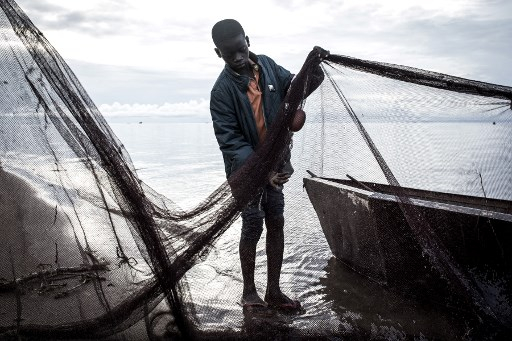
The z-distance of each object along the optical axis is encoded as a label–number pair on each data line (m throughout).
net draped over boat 2.41
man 2.84
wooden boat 2.75
